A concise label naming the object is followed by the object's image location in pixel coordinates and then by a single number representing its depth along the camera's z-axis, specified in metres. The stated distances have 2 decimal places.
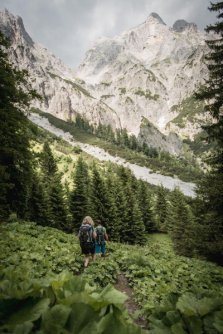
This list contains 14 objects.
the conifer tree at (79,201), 44.59
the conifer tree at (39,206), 39.16
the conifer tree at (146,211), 56.25
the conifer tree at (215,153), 15.65
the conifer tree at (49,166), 67.19
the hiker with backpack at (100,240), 15.50
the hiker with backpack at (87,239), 13.22
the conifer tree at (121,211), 45.42
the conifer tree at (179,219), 44.78
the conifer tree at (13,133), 17.48
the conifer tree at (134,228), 45.84
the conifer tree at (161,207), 62.72
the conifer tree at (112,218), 43.84
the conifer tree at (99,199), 44.17
